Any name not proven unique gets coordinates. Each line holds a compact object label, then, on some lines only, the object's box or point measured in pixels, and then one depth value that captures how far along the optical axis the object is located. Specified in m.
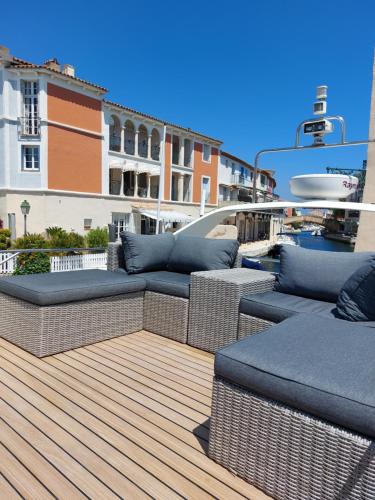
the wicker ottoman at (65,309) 2.45
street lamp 13.47
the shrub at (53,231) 14.66
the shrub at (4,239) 13.27
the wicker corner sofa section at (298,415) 1.08
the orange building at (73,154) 14.65
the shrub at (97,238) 15.12
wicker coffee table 2.53
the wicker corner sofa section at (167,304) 2.87
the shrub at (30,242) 12.23
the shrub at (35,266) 6.76
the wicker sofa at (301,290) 2.28
